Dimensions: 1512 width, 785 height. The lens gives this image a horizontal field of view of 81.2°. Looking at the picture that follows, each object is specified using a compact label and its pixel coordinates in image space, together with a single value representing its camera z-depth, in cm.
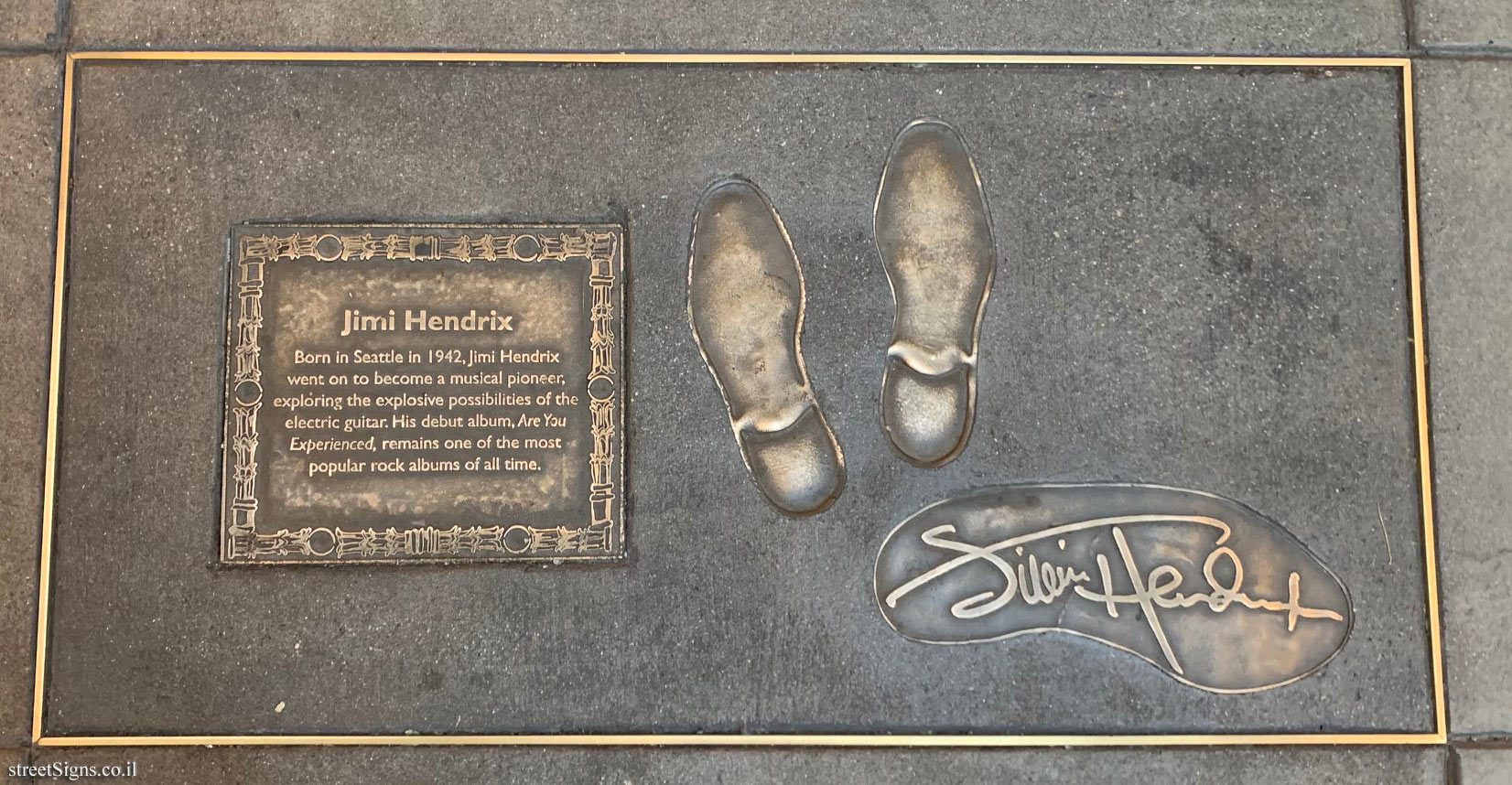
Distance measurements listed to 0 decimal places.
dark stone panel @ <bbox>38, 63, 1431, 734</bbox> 152
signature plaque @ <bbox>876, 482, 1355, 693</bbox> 152
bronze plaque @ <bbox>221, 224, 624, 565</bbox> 152
